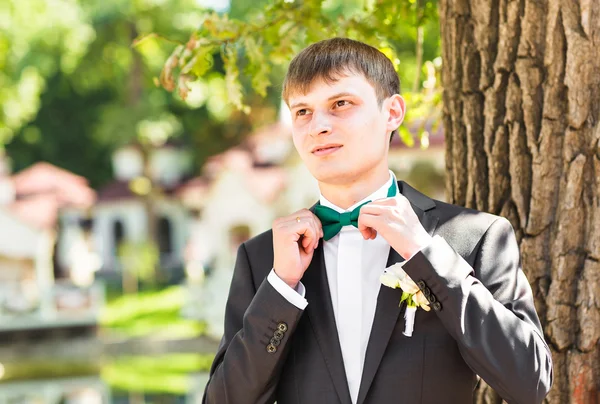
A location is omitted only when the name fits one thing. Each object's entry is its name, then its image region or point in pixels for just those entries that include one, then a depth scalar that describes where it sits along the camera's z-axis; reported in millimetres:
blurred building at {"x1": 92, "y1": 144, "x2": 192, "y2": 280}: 34500
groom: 2086
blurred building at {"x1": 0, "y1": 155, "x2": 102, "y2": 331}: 21109
